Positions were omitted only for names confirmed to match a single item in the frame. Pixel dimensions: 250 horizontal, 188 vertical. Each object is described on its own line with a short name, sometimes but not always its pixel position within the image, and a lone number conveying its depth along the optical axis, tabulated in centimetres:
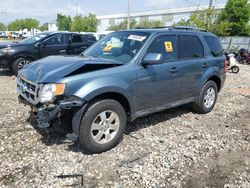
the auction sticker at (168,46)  339
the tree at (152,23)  4238
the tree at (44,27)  8495
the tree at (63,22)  6171
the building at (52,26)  7944
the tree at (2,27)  9942
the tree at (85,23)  4891
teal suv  250
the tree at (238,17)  2470
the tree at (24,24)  8046
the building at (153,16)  4777
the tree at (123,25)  4500
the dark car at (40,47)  657
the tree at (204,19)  2181
